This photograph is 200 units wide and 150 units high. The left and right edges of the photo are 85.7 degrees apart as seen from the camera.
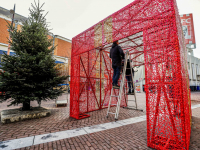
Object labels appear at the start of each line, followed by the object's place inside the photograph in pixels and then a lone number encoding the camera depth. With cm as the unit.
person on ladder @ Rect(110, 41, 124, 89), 468
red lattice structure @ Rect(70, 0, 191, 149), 233
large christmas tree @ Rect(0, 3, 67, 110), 478
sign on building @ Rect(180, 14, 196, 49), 1804
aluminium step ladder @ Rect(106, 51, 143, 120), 443
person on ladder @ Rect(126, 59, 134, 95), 589
